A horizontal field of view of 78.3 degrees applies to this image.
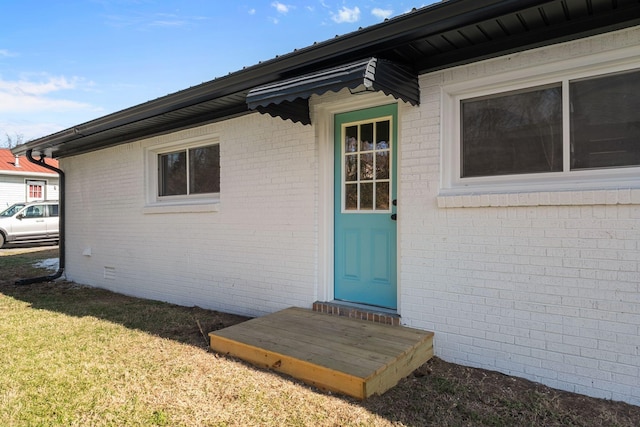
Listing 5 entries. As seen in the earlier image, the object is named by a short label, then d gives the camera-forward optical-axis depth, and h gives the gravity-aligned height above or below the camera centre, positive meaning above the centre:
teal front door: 4.05 +0.02
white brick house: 2.84 +0.03
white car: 14.02 -0.48
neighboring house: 18.80 +1.38
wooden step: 2.83 -1.16
